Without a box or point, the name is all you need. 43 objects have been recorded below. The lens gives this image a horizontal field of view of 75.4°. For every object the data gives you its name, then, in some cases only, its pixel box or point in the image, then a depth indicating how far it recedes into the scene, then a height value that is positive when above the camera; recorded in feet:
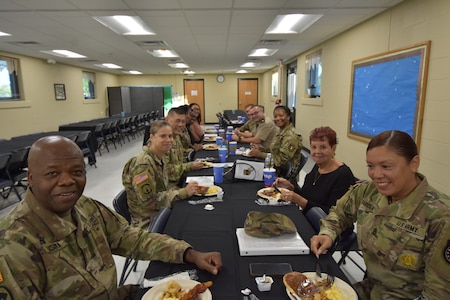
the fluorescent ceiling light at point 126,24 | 14.40 +3.97
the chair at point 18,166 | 13.24 -3.12
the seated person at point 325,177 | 6.76 -1.86
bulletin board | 11.06 +0.26
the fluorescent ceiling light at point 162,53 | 24.32 +4.05
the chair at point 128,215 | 5.24 -2.28
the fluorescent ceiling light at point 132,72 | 44.40 +4.13
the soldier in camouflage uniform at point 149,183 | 6.65 -1.93
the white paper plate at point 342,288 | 3.34 -2.25
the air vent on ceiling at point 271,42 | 21.00 +4.08
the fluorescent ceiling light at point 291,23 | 14.84 +4.13
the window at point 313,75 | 22.63 +1.93
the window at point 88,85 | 37.96 +1.96
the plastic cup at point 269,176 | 7.43 -1.95
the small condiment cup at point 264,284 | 3.48 -2.20
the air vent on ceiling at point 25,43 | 19.55 +3.83
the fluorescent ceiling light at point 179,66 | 34.43 +4.08
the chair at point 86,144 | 19.31 -3.12
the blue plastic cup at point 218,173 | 7.95 -2.00
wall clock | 49.29 +3.47
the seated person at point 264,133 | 14.42 -1.68
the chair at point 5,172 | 12.17 -3.24
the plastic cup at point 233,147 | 12.63 -2.08
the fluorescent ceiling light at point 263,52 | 25.11 +4.15
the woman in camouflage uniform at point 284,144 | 10.27 -1.63
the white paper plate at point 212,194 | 6.91 -2.23
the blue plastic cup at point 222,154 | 10.53 -1.97
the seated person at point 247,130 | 15.99 -1.83
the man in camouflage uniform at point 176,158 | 9.43 -2.09
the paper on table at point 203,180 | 7.84 -2.23
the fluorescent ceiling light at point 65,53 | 23.76 +3.92
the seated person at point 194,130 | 16.12 -1.73
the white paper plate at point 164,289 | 3.35 -2.23
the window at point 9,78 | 23.34 +1.76
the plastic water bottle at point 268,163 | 8.46 -1.88
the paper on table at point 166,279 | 3.67 -2.29
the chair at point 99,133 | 24.49 -2.93
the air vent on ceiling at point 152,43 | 20.48 +3.97
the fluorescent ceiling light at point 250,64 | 34.35 +4.16
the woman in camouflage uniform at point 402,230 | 3.56 -1.74
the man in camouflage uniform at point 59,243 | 3.09 -1.67
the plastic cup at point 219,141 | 13.62 -1.96
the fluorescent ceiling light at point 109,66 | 33.42 +4.01
